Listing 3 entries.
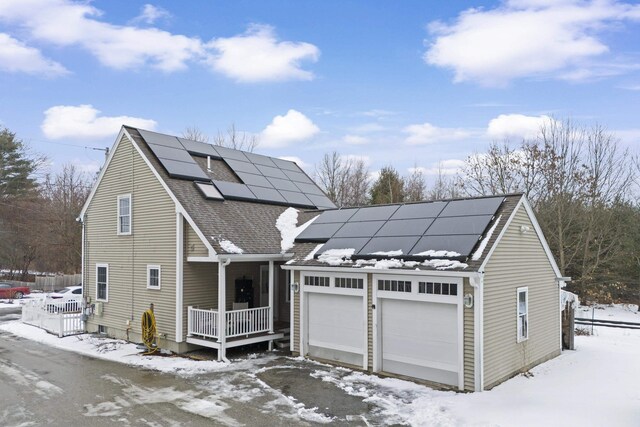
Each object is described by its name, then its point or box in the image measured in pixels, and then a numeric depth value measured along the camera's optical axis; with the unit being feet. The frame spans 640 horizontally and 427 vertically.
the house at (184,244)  41.50
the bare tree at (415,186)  131.75
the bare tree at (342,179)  137.08
